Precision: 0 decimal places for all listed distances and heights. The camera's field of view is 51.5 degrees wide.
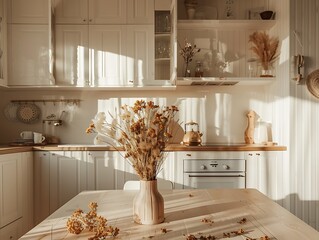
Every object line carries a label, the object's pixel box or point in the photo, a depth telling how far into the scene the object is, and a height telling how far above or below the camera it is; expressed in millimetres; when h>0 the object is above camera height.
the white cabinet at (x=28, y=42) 3668 +816
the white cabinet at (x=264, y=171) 3438 -581
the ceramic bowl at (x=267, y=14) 3744 +1147
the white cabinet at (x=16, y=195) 2975 -764
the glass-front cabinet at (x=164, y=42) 3713 +833
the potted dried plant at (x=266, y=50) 3708 +737
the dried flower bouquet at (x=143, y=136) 1238 -77
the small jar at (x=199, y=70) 3904 +544
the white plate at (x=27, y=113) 4000 +29
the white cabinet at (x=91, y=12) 3699 +1163
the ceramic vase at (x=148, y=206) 1271 -350
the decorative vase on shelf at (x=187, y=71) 3886 +520
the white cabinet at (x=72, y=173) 3471 -607
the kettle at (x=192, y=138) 3572 -251
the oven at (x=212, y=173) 3408 -597
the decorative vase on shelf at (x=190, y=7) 3903 +1280
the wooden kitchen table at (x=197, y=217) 1147 -417
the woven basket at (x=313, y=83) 3299 +324
